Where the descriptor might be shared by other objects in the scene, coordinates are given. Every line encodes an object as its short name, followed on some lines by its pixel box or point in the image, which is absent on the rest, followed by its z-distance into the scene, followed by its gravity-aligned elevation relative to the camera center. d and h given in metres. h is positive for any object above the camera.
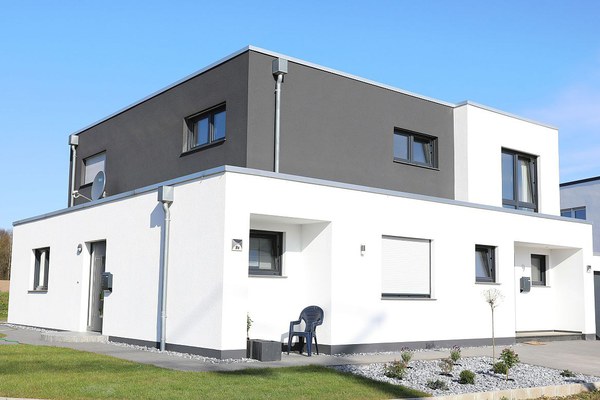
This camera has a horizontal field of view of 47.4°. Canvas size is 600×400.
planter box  11.26 -1.06
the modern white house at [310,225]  12.23 +1.25
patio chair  12.47 -0.69
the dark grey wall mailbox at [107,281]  14.47 +0.05
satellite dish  17.44 +2.48
